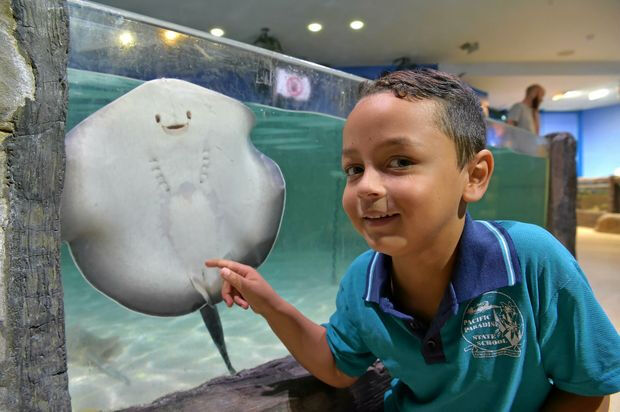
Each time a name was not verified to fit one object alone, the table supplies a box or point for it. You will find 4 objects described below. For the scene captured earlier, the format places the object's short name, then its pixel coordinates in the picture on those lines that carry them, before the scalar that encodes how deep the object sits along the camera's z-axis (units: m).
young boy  0.73
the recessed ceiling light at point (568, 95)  12.42
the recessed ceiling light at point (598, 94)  12.34
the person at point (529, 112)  4.49
